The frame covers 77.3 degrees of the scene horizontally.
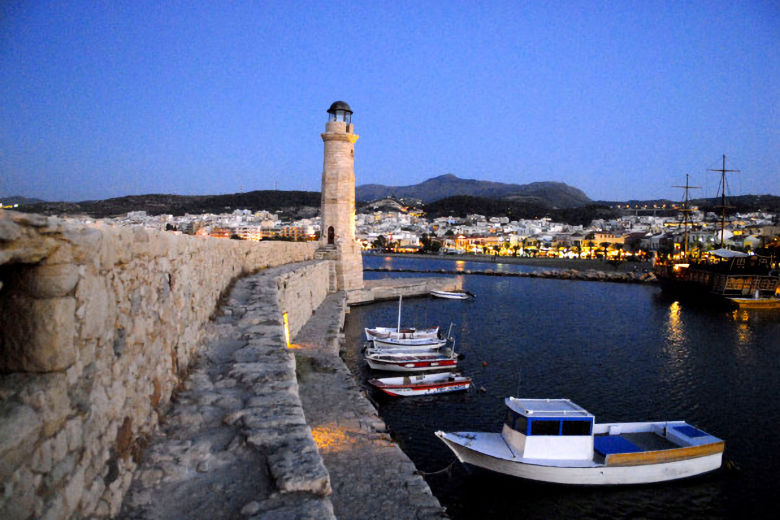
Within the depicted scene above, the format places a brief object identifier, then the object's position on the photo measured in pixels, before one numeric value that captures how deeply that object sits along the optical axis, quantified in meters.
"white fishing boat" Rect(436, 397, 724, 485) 8.60
